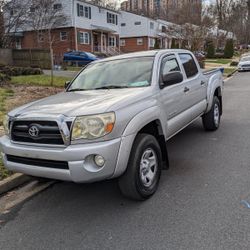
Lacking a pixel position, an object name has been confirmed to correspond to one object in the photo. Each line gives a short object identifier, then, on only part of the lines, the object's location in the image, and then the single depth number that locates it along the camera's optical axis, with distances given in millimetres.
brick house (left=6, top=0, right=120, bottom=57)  34000
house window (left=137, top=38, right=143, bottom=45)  48312
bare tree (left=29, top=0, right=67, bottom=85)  31906
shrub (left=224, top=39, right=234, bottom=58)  44400
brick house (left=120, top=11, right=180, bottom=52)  47562
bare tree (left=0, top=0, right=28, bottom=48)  30045
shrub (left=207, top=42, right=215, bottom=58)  43709
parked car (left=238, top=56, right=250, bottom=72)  26219
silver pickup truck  3367
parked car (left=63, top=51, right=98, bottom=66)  28266
